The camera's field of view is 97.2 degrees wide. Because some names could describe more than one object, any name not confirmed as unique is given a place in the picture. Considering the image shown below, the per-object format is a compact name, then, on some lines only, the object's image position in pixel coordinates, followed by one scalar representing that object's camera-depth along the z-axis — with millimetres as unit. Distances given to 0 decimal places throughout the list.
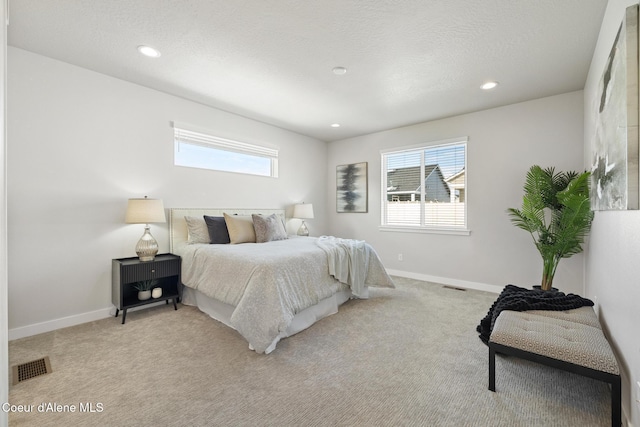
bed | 2289
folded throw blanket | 3051
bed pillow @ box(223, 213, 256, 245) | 3547
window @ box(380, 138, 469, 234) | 4266
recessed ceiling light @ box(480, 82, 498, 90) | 3137
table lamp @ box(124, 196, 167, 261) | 2912
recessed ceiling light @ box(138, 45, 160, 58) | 2471
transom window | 3689
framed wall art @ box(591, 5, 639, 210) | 1295
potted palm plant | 2572
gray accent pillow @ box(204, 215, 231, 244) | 3506
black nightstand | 2838
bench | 1433
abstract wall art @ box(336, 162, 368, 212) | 5277
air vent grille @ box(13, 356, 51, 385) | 1889
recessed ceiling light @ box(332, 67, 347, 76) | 2791
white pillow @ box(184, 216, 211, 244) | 3477
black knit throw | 2129
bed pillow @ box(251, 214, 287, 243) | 3727
